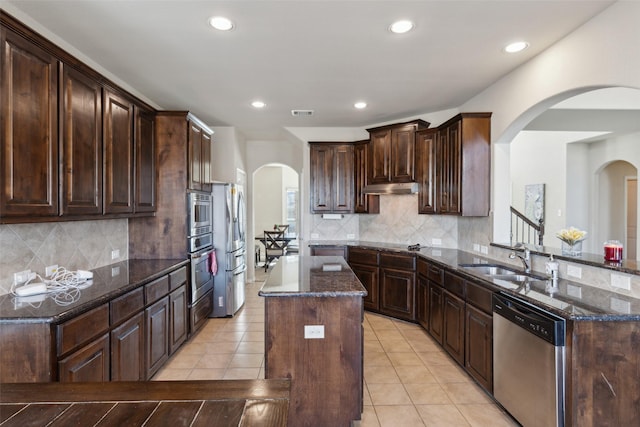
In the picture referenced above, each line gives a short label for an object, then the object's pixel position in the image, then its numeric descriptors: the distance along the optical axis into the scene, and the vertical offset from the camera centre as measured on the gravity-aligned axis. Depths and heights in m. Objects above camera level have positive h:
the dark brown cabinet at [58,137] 1.78 +0.51
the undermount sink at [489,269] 3.12 -0.56
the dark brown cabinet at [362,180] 4.91 +0.47
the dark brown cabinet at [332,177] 5.05 +0.54
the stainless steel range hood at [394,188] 4.28 +0.32
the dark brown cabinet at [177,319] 3.12 -1.06
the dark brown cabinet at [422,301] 3.75 -1.06
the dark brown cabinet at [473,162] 3.51 +0.53
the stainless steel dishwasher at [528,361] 1.81 -0.93
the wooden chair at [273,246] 7.90 -0.84
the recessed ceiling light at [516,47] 2.59 +1.33
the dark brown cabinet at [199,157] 3.70 +0.67
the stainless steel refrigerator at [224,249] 4.30 -0.50
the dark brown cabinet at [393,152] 4.36 +0.83
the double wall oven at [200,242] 3.62 -0.35
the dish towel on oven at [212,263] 4.05 -0.63
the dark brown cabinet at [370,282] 4.46 -0.97
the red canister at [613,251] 2.18 -0.27
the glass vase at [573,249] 2.55 -0.30
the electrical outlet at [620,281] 2.04 -0.45
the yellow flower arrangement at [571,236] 2.53 -0.19
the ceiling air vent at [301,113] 4.45 +1.38
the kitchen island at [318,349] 2.09 -0.89
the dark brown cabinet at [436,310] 3.35 -1.06
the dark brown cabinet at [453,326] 2.91 -1.07
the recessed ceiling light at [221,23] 2.23 +1.32
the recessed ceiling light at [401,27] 2.27 +1.32
